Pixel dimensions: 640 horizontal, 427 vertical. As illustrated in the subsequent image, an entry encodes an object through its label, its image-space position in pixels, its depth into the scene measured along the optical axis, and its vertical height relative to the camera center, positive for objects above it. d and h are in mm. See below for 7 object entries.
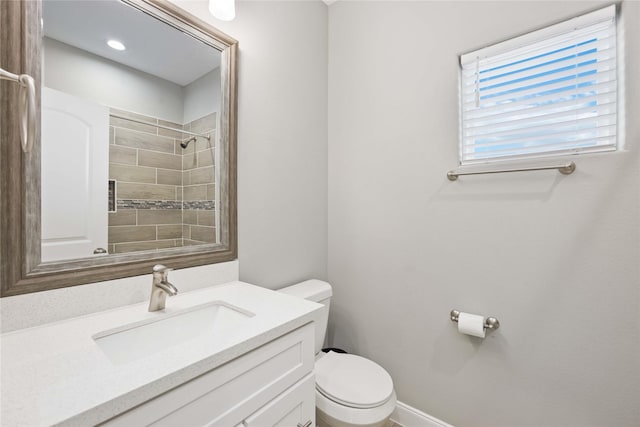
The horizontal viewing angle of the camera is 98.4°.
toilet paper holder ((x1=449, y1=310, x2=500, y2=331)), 1263 -508
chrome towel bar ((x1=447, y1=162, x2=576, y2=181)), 1102 +185
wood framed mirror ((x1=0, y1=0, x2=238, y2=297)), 779 +206
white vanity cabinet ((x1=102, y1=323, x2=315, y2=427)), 595 -464
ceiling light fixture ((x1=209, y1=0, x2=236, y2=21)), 1128 +842
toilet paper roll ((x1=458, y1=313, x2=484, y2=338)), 1252 -514
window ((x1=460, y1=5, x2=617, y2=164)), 1068 +519
